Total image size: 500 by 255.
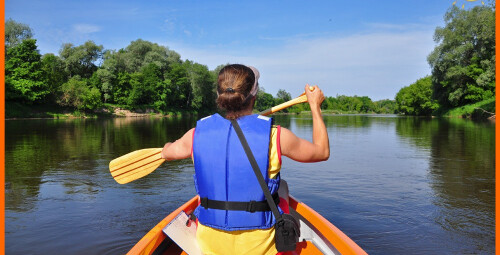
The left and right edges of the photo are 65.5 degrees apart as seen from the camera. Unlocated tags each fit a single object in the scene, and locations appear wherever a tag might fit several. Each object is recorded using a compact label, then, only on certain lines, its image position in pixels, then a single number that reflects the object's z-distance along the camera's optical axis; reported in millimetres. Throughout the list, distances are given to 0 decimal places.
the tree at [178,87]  69606
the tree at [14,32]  54469
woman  2086
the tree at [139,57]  67569
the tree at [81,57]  63344
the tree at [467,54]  41344
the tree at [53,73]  49625
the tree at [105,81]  59409
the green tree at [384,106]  172612
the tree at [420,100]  68488
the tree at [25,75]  44094
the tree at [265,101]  132050
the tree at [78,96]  49406
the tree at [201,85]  73312
